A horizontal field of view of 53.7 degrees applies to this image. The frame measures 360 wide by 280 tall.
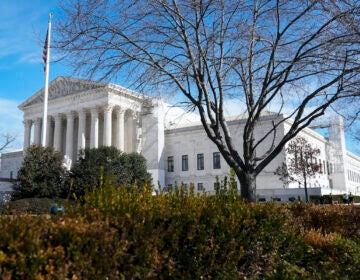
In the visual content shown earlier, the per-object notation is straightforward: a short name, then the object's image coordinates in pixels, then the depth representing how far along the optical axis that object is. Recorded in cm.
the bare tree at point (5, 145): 4421
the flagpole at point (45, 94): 2828
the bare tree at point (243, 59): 898
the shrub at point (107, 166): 2866
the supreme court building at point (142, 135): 4969
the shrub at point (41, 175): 2598
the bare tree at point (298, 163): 3951
